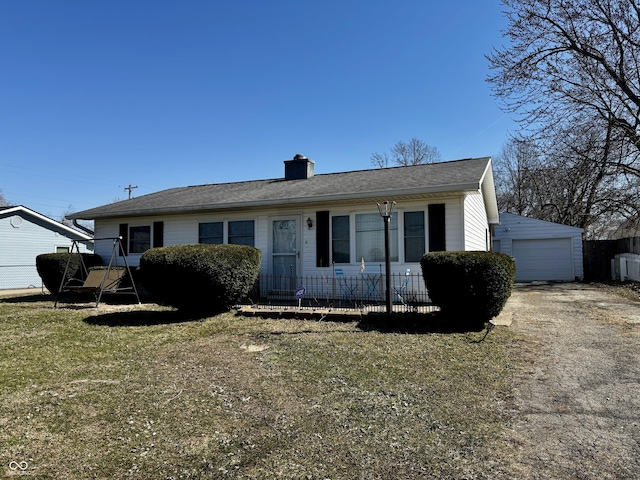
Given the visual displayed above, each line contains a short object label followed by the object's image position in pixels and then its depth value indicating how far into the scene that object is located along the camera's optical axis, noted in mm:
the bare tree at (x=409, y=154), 34625
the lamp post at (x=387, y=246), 7137
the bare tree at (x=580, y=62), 13852
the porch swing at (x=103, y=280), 9547
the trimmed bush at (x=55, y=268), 11914
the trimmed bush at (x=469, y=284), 6449
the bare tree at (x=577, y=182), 14594
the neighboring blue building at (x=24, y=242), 18875
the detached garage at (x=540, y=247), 18281
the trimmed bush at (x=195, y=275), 7738
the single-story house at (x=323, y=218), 9055
